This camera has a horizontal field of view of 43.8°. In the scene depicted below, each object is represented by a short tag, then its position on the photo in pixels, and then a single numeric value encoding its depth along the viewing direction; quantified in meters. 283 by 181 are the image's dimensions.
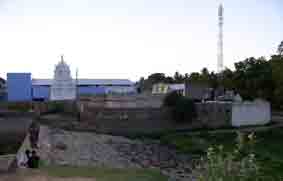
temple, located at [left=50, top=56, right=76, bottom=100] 49.78
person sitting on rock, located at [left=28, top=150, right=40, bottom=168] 15.28
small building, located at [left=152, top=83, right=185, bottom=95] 51.16
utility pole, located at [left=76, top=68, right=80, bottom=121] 39.83
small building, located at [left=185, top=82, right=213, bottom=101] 49.91
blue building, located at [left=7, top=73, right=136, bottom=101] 53.09
